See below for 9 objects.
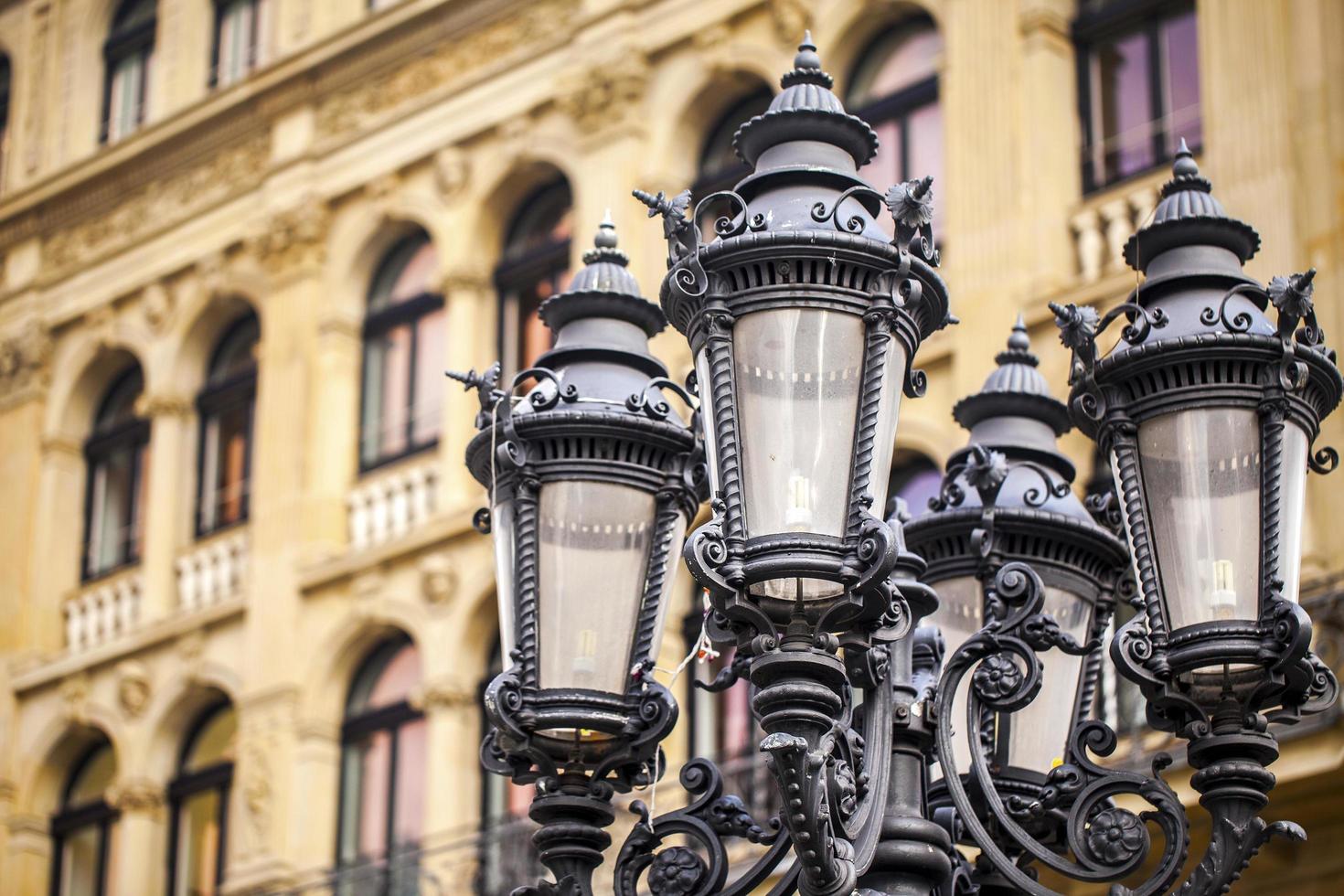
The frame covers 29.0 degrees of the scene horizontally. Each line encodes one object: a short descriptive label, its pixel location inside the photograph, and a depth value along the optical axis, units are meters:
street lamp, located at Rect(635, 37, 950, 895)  5.30
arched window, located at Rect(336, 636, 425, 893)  20.08
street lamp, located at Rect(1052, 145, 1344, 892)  5.70
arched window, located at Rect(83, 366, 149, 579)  23.83
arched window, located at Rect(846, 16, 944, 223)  18.53
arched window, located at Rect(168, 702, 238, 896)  21.62
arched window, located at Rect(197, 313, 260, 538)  22.73
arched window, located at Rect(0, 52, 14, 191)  26.67
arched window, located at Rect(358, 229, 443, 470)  21.23
